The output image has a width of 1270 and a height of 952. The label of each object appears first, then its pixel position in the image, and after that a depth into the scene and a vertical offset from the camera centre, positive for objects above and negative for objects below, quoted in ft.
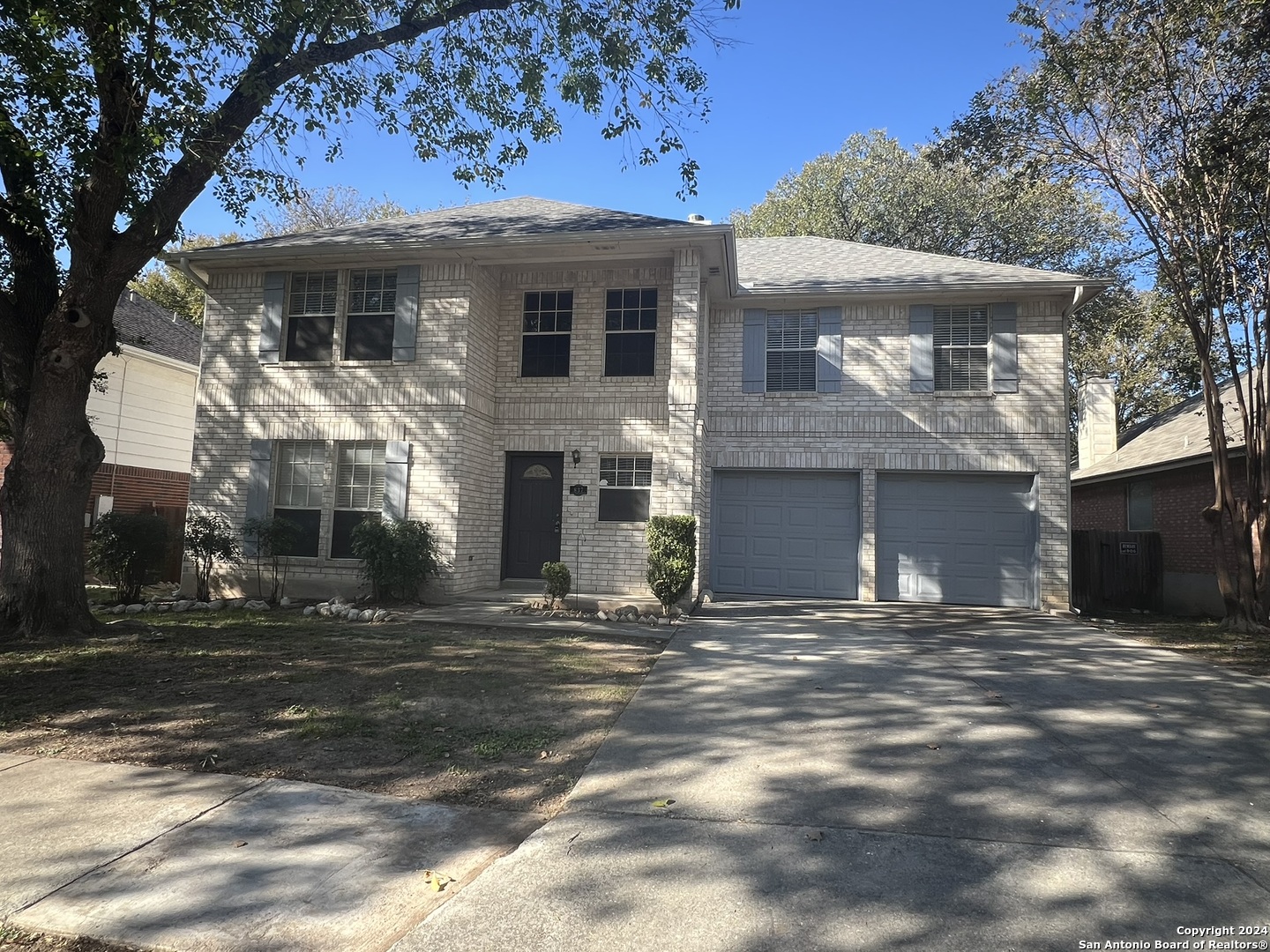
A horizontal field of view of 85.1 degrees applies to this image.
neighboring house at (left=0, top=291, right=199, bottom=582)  48.57 +7.59
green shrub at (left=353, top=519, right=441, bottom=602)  32.12 -1.36
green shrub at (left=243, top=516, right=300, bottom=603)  32.91 -0.85
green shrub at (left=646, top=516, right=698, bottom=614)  30.19 -0.91
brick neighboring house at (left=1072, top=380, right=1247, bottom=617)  42.91 +4.88
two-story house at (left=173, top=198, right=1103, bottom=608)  35.42 +7.04
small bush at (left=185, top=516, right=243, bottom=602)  32.35 -1.09
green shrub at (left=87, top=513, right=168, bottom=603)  30.96 -1.39
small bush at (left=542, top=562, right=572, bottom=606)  31.12 -2.11
